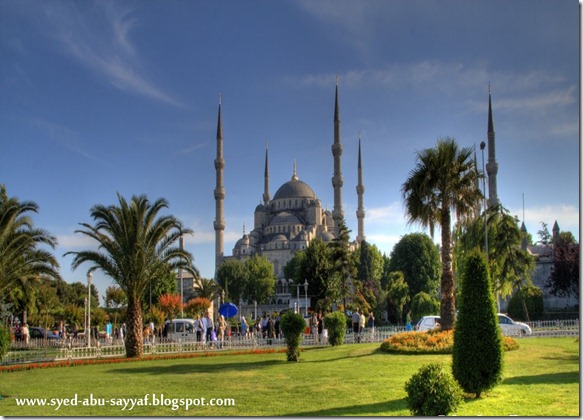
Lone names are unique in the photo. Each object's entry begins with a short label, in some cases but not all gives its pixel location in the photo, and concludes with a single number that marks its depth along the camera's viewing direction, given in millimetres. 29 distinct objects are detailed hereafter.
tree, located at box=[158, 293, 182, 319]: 38991
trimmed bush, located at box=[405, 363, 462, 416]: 6551
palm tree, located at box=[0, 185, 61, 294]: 15203
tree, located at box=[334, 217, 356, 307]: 28616
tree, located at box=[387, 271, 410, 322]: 40744
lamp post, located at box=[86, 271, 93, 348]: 19328
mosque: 65438
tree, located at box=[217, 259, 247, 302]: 64812
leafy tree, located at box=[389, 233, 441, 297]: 49000
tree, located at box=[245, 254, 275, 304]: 65875
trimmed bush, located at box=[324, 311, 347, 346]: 17984
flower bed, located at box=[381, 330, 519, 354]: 13523
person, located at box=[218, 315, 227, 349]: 20800
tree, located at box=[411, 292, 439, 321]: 38031
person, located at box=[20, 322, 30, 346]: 21938
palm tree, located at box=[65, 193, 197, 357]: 16156
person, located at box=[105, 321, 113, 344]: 21478
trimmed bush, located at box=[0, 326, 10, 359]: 12961
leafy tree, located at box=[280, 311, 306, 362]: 13430
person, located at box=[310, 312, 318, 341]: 19698
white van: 26891
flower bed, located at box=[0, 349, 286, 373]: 13945
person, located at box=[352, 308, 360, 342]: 21592
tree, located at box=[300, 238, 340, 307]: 43078
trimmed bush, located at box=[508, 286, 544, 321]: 32281
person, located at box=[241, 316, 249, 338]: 24180
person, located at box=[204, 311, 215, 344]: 21130
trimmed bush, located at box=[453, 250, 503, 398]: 7938
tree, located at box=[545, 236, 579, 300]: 33438
